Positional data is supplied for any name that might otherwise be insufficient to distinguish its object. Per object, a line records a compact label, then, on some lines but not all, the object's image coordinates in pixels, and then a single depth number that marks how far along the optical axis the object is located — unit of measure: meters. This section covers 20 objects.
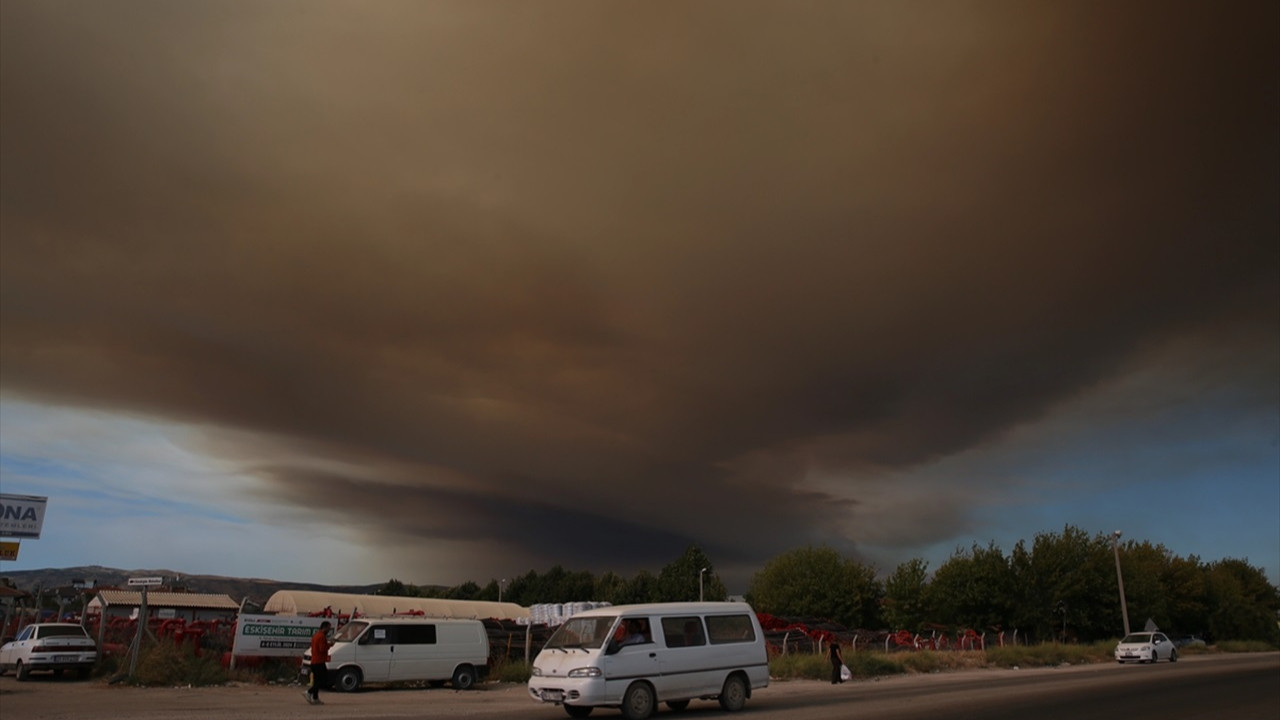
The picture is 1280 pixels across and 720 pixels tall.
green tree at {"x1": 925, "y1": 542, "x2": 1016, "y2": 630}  71.69
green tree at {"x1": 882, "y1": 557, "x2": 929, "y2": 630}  77.56
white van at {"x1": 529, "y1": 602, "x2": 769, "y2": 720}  17.16
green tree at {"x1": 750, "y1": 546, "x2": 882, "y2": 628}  87.81
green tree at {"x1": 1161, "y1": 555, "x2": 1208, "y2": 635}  88.19
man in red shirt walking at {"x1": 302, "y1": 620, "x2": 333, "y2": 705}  20.62
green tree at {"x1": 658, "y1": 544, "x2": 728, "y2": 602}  124.19
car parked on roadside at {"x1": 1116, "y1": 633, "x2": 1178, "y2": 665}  47.62
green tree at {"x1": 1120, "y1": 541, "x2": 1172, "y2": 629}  78.29
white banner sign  27.72
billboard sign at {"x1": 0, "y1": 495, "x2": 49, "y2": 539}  27.72
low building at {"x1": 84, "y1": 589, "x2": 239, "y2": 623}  94.19
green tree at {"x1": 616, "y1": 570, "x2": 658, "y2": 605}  131.65
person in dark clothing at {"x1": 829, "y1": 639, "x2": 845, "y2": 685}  28.73
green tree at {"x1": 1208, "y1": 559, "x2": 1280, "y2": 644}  92.94
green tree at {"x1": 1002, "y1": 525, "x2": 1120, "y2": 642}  72.44
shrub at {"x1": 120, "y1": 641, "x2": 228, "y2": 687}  24.92
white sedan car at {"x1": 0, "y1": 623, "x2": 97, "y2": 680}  25.97
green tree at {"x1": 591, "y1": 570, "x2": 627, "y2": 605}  139.44
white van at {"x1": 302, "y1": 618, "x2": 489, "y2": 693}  25.34
